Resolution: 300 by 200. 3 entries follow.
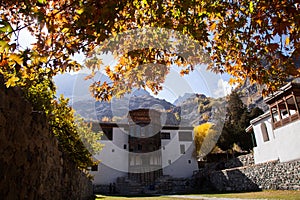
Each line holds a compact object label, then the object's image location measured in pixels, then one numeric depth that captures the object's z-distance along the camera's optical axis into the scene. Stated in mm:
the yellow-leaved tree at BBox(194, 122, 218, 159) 34750
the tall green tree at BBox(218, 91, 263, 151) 30203
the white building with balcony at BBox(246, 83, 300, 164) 14159
